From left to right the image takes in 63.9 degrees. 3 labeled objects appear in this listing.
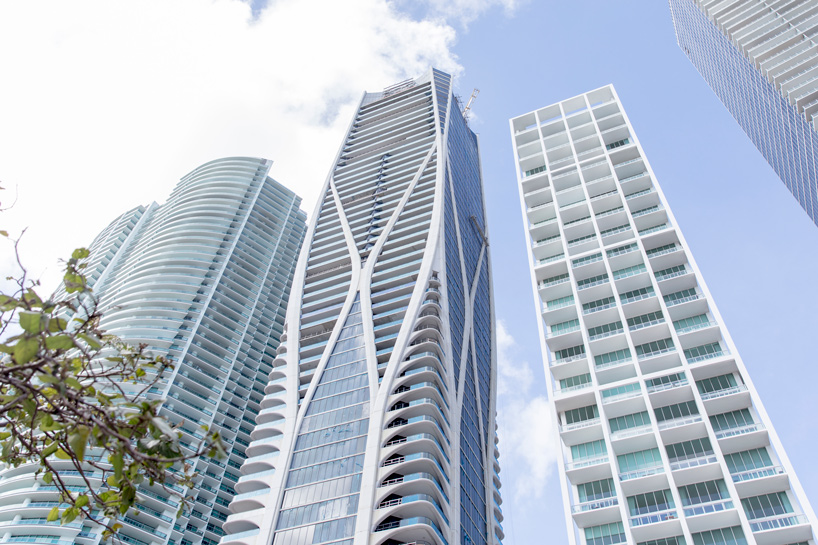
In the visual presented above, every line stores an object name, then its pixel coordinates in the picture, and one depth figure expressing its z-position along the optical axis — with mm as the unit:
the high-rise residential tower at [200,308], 71125
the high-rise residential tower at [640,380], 39969
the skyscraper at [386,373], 59531
